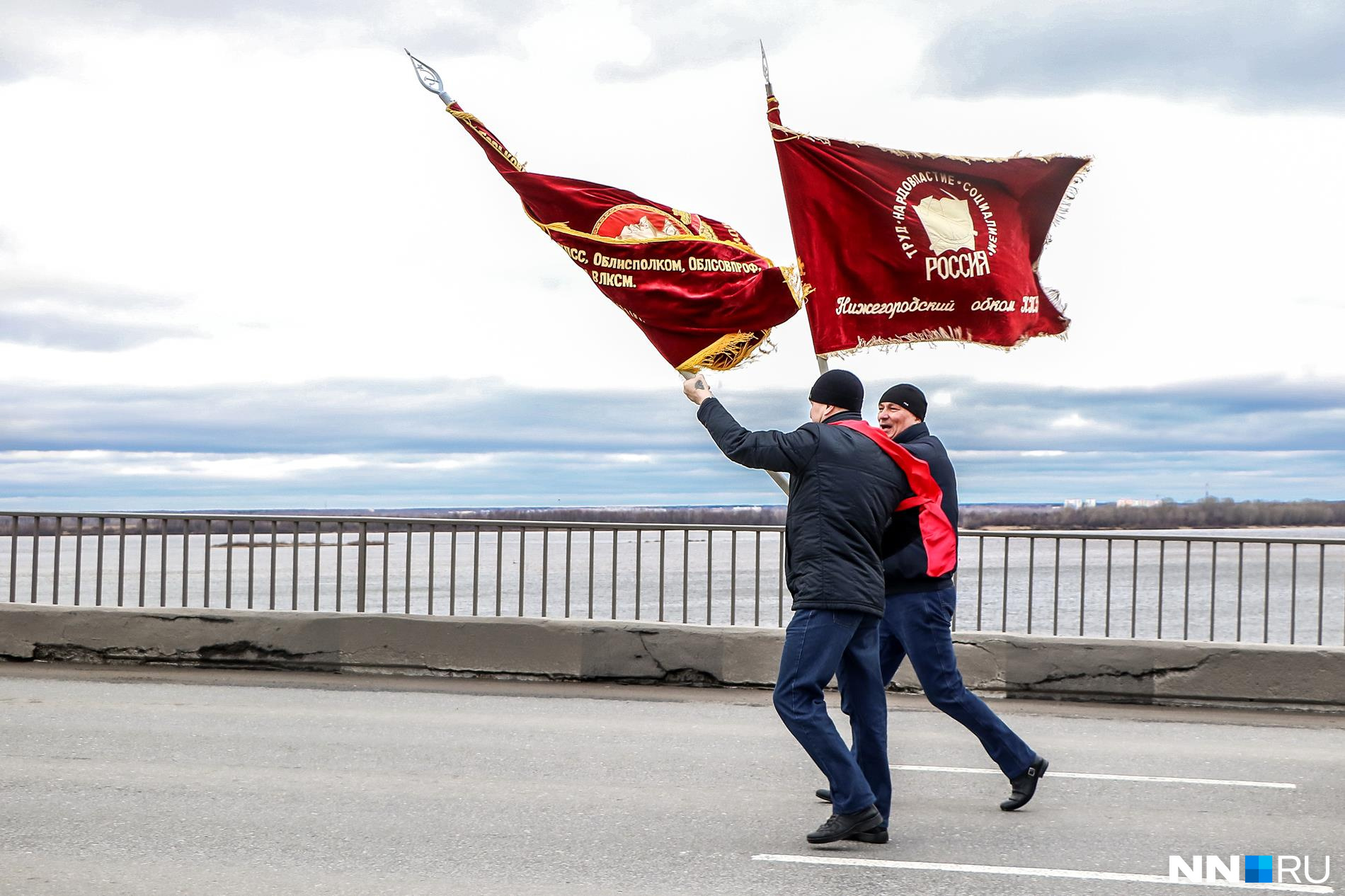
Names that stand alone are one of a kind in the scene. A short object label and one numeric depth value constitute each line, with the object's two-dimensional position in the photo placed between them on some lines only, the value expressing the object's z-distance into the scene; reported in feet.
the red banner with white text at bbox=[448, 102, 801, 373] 28.22
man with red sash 19.66
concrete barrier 30.99
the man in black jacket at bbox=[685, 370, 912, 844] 17.71
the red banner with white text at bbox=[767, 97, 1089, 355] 29.17
